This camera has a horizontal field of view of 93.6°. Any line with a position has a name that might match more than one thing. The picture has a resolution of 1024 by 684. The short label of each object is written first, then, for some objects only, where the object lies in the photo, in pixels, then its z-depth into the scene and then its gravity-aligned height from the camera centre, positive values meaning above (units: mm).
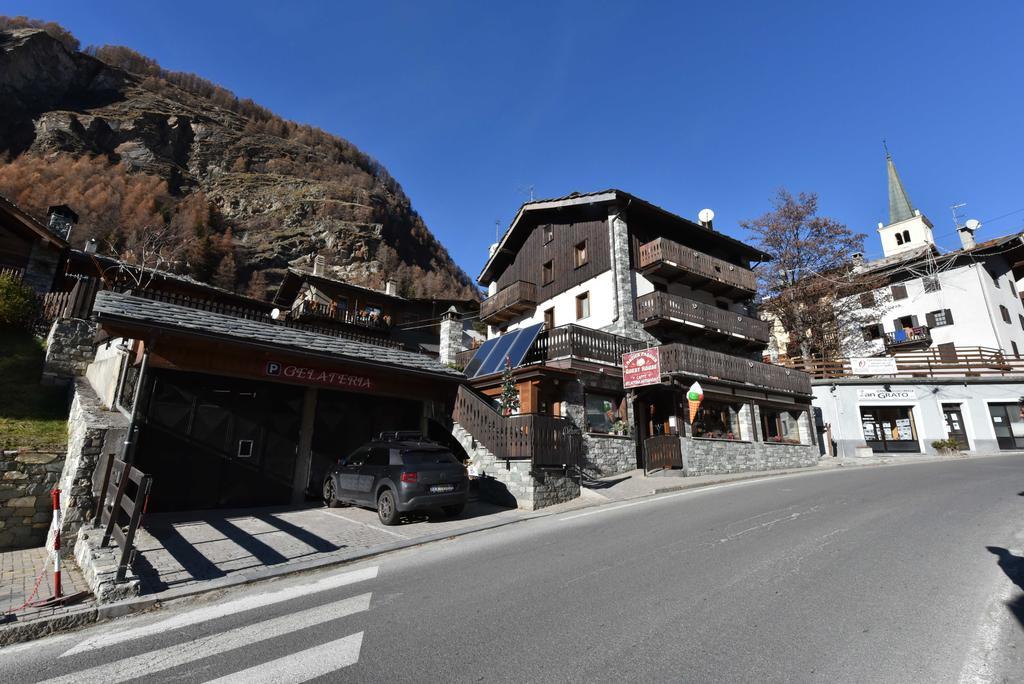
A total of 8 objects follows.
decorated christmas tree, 14531 +1591
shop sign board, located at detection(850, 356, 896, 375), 27516 +5145
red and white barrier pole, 5660 -1447
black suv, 9930 -592
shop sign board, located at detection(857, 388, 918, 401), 26891 +3408
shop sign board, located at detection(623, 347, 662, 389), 16359 +2923
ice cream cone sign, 17391 +2152
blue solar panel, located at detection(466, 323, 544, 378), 17078 +3651
